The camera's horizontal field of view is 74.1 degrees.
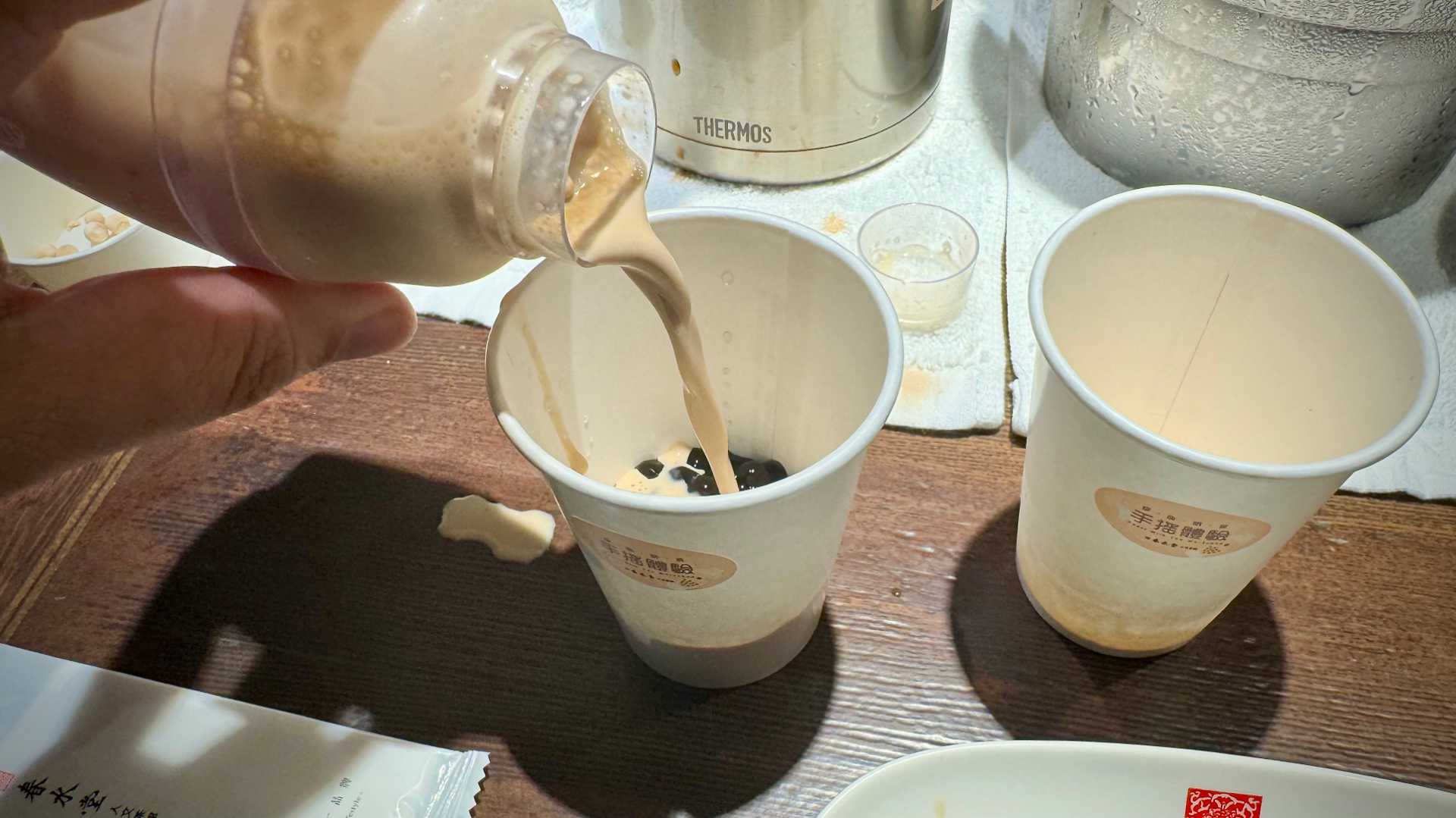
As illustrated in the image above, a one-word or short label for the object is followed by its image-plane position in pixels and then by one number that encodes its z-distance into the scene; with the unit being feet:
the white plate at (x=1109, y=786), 1.40
